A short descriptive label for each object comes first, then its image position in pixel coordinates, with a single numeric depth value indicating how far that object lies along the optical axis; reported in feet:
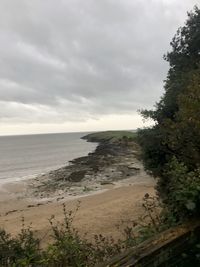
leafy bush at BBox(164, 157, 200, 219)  10.20
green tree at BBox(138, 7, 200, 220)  15.40
